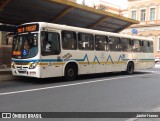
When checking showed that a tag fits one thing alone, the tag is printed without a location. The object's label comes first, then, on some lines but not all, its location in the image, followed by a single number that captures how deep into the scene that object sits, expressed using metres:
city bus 13.76
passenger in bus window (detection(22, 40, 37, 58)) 13.77
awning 16.25
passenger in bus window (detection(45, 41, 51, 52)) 13.92
